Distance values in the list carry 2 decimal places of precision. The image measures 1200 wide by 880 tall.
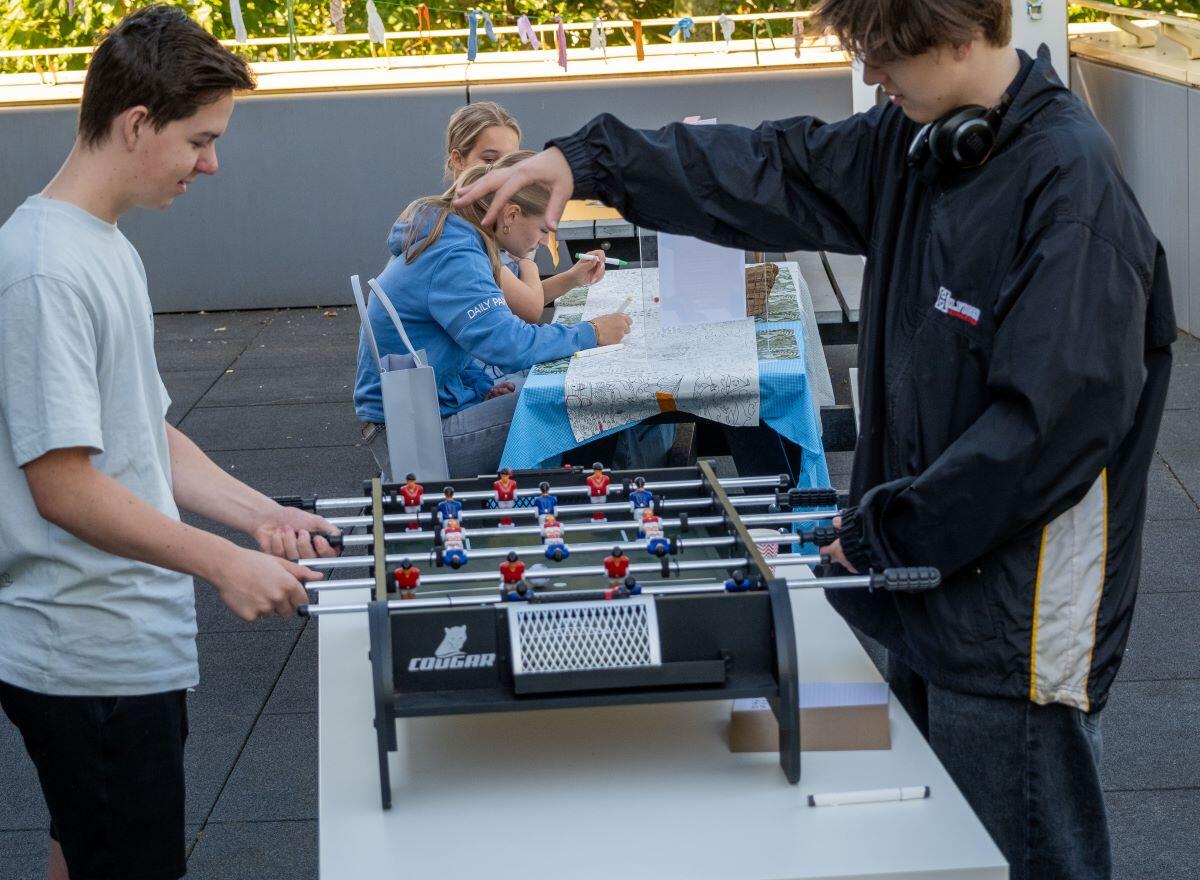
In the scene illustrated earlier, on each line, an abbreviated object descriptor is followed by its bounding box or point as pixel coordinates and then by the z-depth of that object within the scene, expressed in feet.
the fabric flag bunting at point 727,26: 28.71
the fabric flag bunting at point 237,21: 28.35
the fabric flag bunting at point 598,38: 30.68
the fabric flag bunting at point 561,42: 29.40
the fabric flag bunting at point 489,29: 27.68
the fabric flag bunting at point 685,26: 28.22
